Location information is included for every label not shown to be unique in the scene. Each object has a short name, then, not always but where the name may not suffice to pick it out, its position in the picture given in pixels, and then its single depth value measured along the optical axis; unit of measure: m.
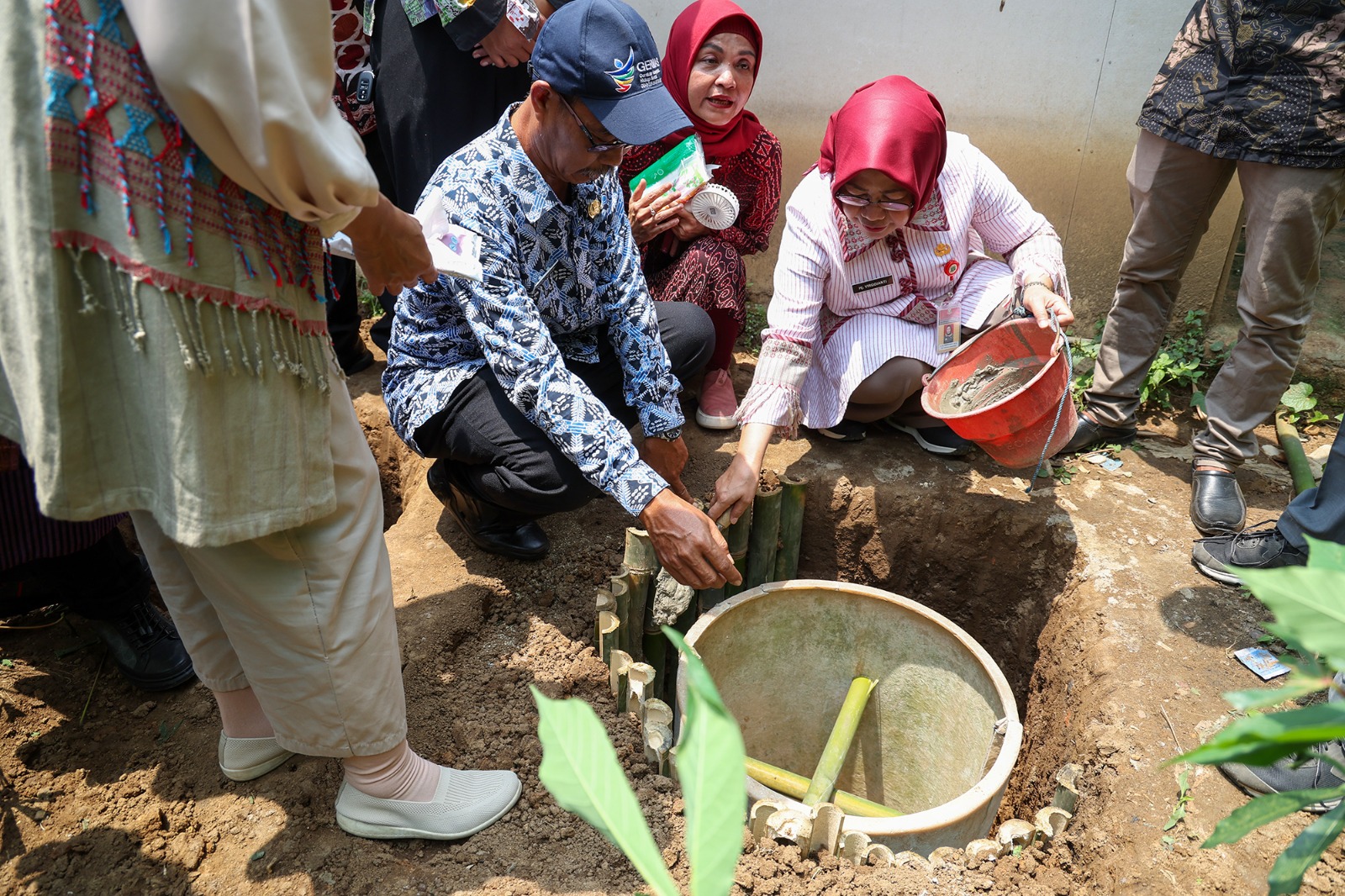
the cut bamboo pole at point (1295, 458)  2.85
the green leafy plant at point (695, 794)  0.51
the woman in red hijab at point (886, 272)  2.42
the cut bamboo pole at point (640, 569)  2.29
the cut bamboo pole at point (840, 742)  2.28
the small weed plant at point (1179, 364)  3.38
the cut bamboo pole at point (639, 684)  1.96
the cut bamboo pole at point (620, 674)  2.01
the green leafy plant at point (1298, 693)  0.53
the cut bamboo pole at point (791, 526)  2.71
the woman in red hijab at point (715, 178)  2.95
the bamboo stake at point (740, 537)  2.53
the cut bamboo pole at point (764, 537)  2.66
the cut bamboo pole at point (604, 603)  2.17
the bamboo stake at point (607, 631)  2.11
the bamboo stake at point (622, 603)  2.23
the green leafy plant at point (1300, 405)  3.37
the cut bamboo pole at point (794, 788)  2.32
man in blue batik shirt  1.91
